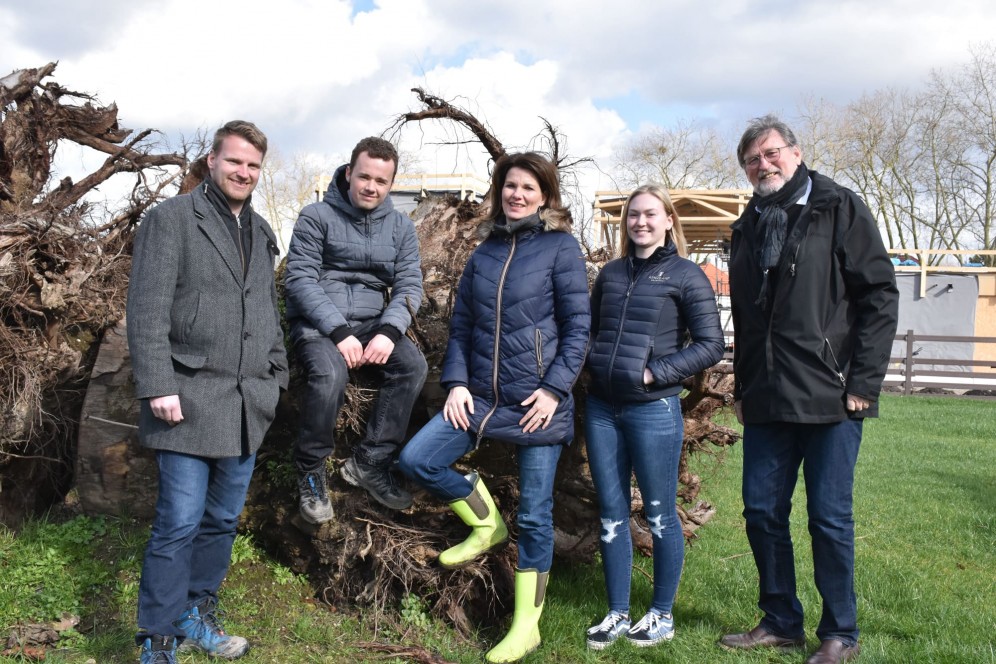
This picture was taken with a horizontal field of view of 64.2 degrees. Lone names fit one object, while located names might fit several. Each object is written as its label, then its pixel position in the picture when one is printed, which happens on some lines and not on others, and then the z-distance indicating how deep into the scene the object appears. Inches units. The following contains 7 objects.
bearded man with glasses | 140.6
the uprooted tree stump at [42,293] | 189.5
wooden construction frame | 483.9
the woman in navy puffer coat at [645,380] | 149.0
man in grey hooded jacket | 153.6
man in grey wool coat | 130.1
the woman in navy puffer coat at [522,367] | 146.9
